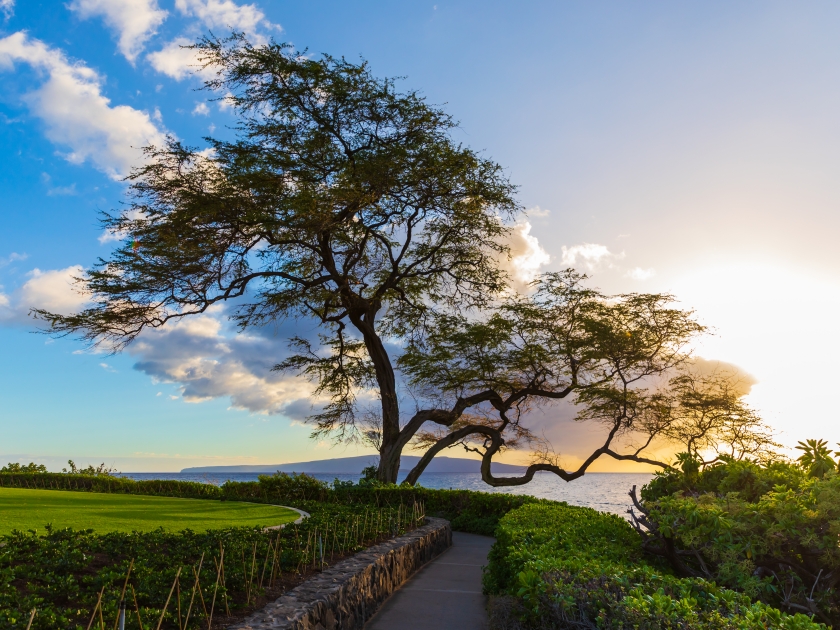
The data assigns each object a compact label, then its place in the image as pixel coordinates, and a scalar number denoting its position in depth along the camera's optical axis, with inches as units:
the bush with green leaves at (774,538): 220.1
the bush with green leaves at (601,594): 163.6
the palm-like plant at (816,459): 262.4
